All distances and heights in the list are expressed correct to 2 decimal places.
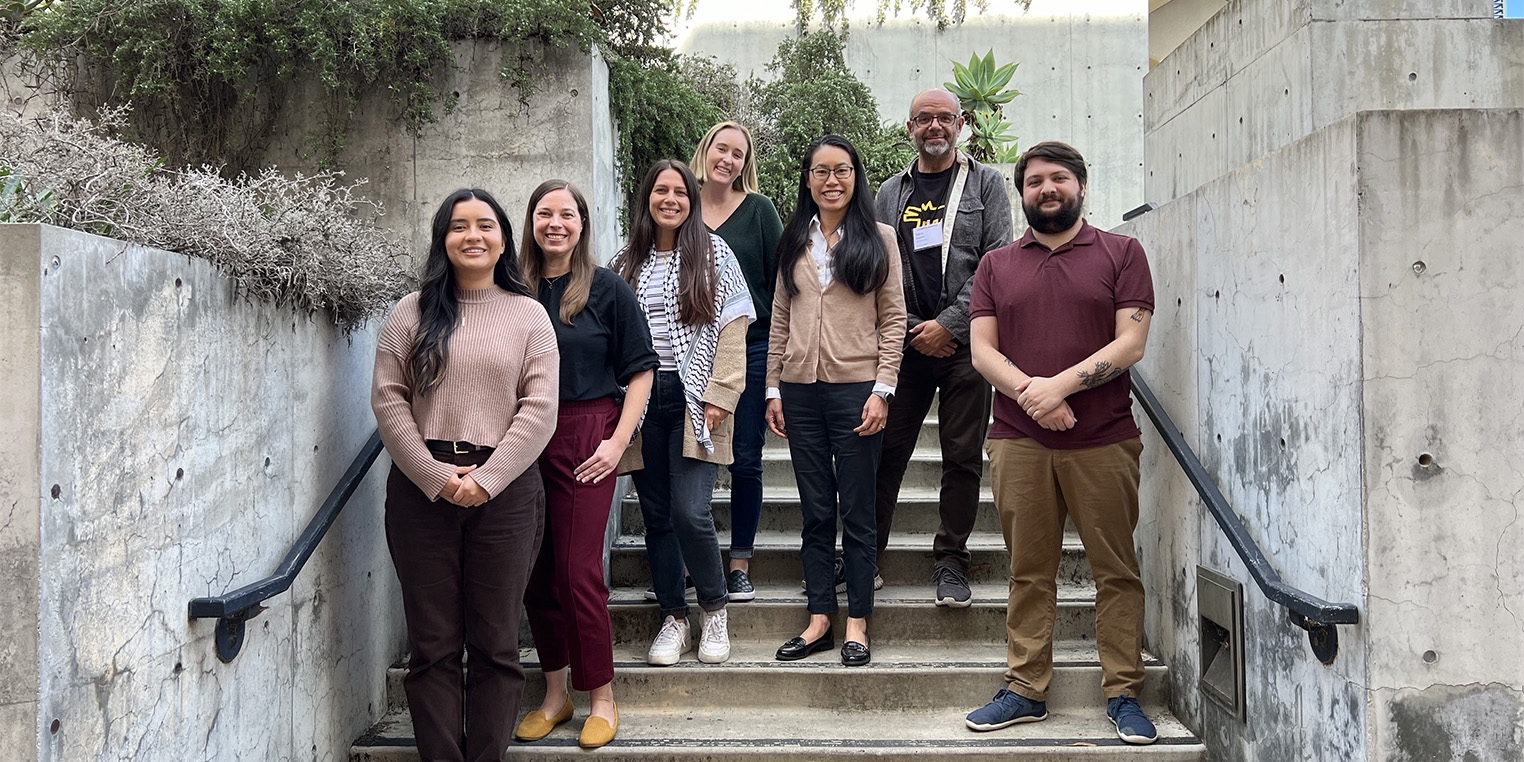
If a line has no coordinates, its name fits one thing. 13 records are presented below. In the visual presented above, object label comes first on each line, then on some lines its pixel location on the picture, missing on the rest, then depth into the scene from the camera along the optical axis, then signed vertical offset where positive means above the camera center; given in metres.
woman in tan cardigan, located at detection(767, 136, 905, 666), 3.36 +0.07
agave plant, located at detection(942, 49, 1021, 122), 10.23 +3.01
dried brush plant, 2.06 +0.40
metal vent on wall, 2.83 -0.73
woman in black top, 3.02 -0.12
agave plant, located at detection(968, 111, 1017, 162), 9.56 +2.34
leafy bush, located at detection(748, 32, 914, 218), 8.01 +2.21
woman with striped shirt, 3.32 +0.06
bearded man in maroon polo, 2.96 -0.08
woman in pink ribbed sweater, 2.69 -0.21
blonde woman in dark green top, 3.71 +0.51
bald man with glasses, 3.63 +0.28
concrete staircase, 3.06 -1.00
